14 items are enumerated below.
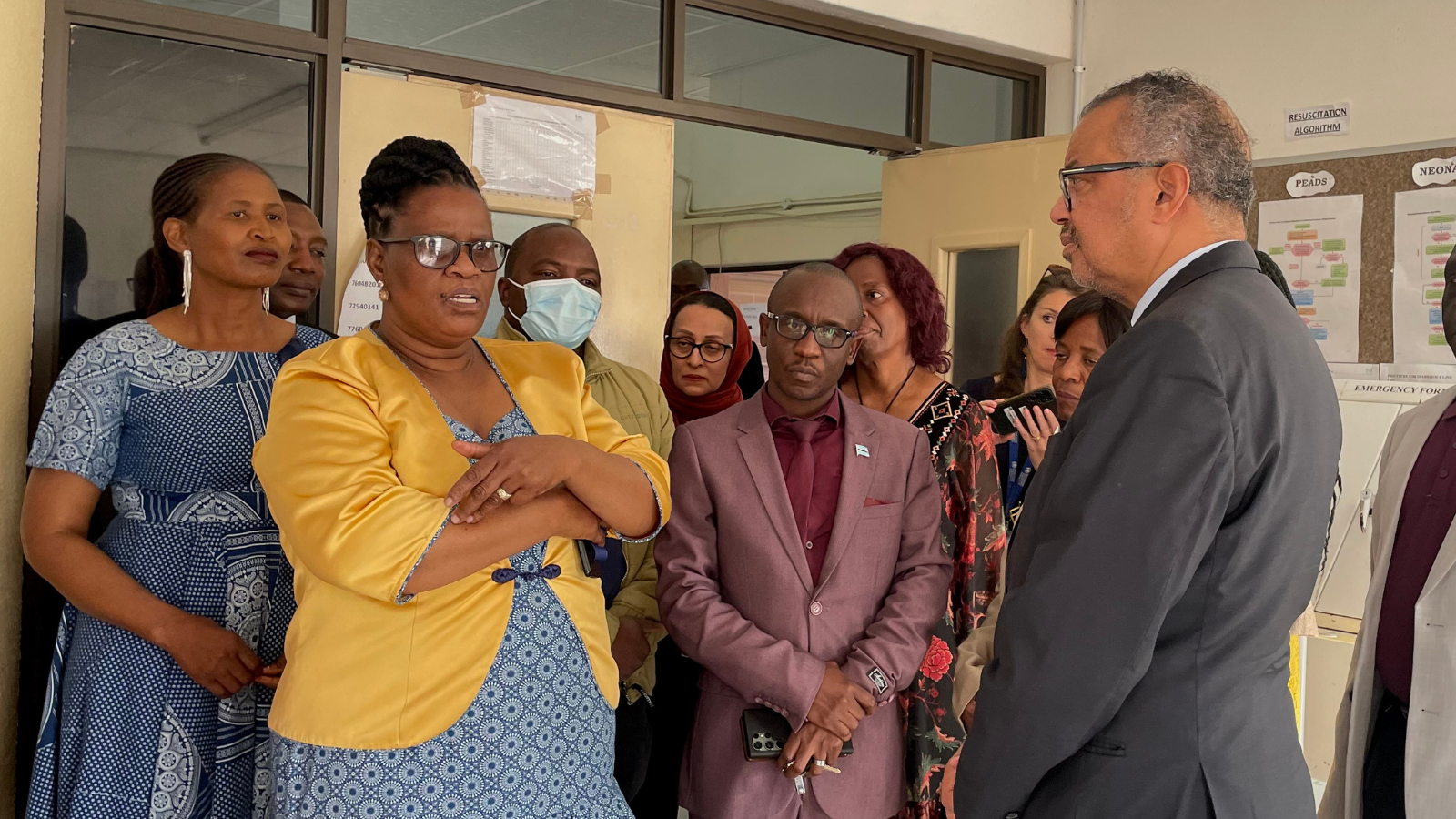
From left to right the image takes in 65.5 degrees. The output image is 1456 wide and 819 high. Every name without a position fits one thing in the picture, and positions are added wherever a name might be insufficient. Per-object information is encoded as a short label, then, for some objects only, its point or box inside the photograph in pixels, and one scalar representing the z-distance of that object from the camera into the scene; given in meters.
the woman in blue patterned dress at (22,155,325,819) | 2.04
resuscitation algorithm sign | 4.11
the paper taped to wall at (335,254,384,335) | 3.38
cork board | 3.97
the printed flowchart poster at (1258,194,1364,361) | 4.07
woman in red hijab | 3.33
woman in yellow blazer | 1.49
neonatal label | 3.84
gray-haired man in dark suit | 1.32
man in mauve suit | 2.16
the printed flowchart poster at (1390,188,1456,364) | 3.85
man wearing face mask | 2.52
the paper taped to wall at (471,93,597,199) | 3.68
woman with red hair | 2.42
